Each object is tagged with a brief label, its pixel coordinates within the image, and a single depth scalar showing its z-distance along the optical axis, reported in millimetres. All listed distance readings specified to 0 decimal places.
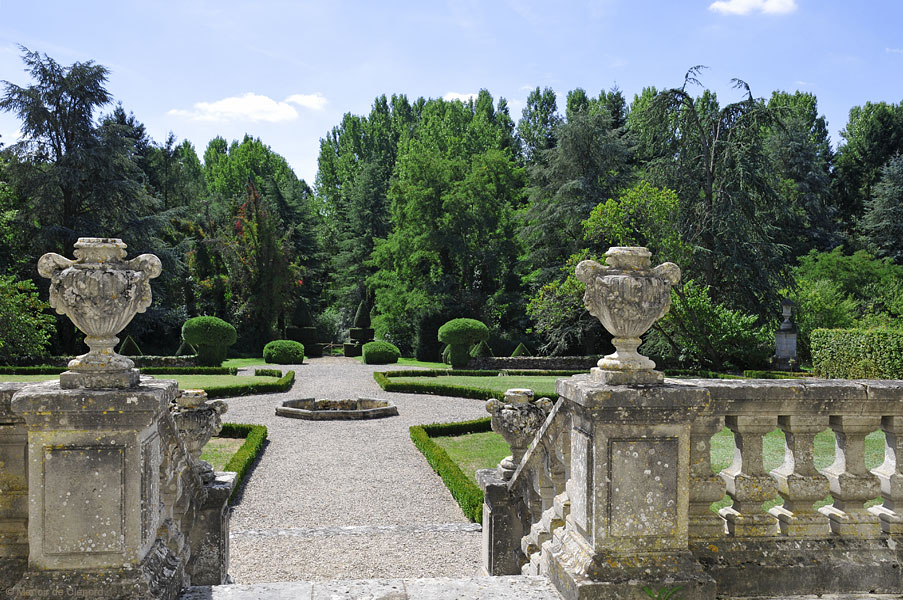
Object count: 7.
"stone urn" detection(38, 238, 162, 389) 2949
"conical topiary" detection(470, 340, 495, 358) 27016
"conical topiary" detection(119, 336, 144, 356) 26511
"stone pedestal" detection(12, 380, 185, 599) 2859
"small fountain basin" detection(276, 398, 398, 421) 14719
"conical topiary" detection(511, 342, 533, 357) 28658
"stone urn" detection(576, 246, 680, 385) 3082
